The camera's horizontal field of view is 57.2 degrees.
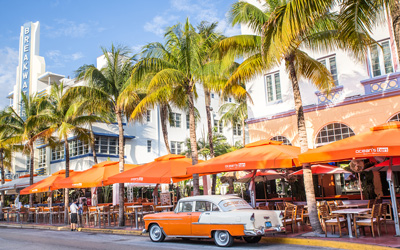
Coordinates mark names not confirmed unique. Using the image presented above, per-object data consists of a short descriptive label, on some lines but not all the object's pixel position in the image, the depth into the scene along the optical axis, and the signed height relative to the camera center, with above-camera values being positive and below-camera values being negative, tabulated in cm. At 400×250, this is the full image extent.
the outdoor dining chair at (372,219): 1054 -121
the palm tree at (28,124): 2560 +546
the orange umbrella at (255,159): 1251 +90
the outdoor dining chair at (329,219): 1118 -123
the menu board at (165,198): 1921 -43
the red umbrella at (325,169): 1580 +45
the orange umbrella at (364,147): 995 +88
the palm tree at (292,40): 1010 +457
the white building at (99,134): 3546 +595
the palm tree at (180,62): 1646 +577
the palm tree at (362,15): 904 +435
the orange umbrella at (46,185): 2284 +80
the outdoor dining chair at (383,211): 1116 -106
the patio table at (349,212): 1062 -95
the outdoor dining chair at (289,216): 1246 -115
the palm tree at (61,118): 2345 +518
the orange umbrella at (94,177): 1938 +97
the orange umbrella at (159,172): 1603 +82
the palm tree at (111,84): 1955 +587
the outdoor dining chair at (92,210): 1923 -82
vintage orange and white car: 1036 -100
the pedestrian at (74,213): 1867 -89
